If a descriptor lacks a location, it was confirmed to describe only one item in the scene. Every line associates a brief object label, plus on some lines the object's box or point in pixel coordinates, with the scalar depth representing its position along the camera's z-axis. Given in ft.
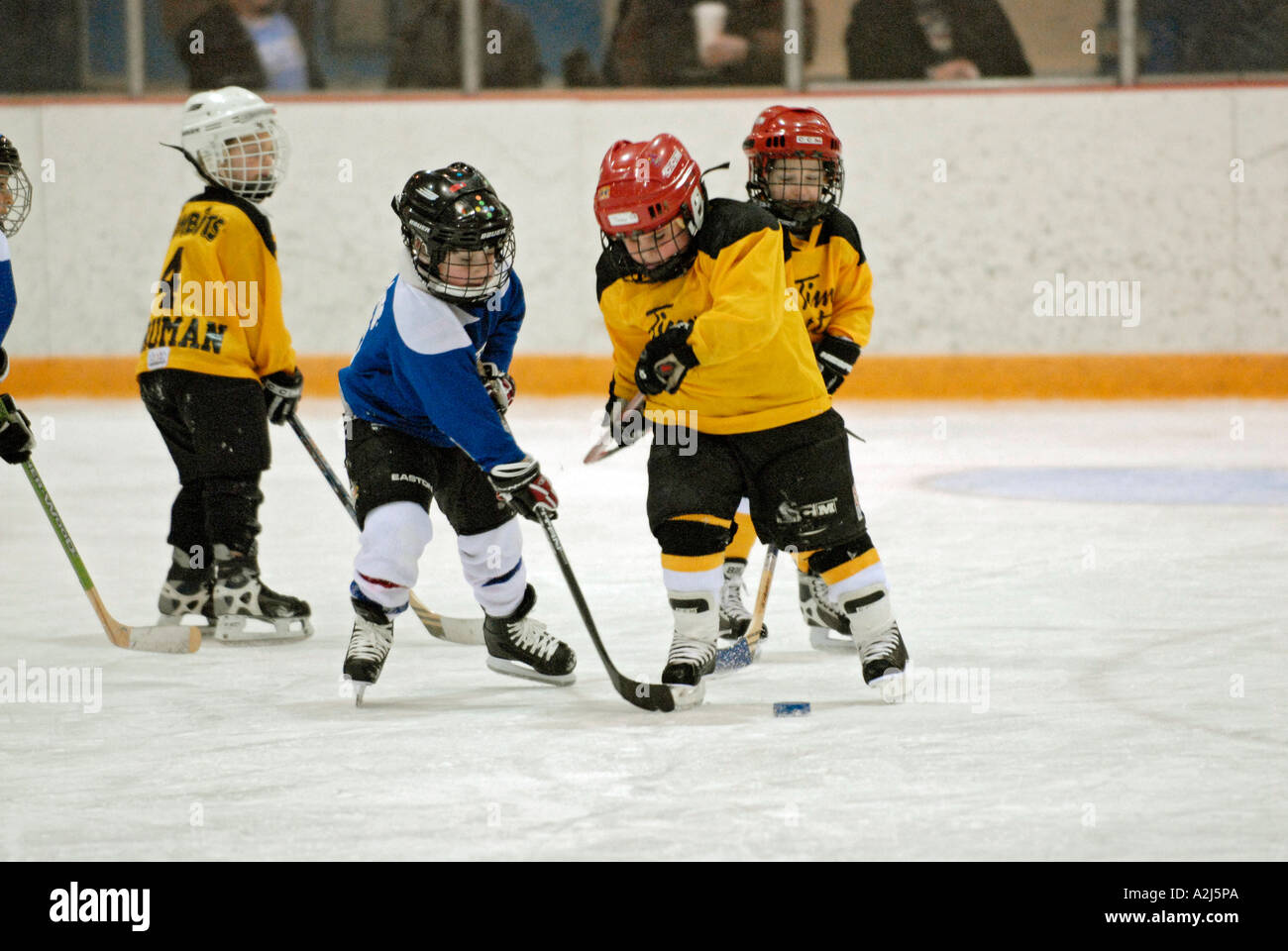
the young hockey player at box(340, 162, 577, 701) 20.49
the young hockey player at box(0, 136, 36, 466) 24.66
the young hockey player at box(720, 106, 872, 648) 24.17
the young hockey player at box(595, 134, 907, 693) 20.42
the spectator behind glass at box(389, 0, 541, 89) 59.98
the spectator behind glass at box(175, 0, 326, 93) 60.39
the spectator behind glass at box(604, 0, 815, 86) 59.88
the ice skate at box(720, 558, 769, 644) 25.04
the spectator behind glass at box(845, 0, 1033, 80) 59.31
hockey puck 20.45
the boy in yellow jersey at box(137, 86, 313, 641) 26.22
